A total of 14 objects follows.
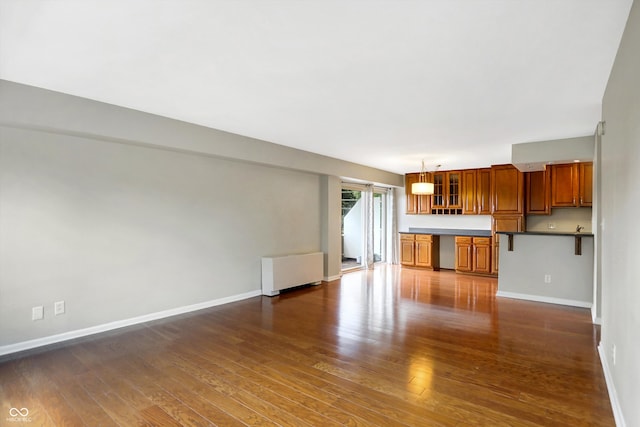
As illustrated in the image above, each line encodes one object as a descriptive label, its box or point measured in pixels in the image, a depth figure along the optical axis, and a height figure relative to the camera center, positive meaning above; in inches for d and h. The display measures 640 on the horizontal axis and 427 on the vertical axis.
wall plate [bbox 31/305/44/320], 131.6 -38.5
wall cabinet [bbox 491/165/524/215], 277.7 +17.9
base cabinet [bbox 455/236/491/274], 293.6 -37.4
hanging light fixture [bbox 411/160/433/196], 256.4 +18.1
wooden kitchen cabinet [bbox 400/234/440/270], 326.3 -37.3
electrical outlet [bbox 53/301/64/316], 137.3 -38.1
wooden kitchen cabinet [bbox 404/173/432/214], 342.0 +12.5
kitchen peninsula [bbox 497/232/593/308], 195.9 -33.6
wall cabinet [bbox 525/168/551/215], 266.4 +15.2
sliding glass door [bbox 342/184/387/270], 350.9 -16.8
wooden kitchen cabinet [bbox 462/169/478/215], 311.1 +18.6
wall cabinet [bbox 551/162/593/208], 247.3 +20.0
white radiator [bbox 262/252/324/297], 220.2 -40.3
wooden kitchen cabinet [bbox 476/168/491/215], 303.7 +18.9
